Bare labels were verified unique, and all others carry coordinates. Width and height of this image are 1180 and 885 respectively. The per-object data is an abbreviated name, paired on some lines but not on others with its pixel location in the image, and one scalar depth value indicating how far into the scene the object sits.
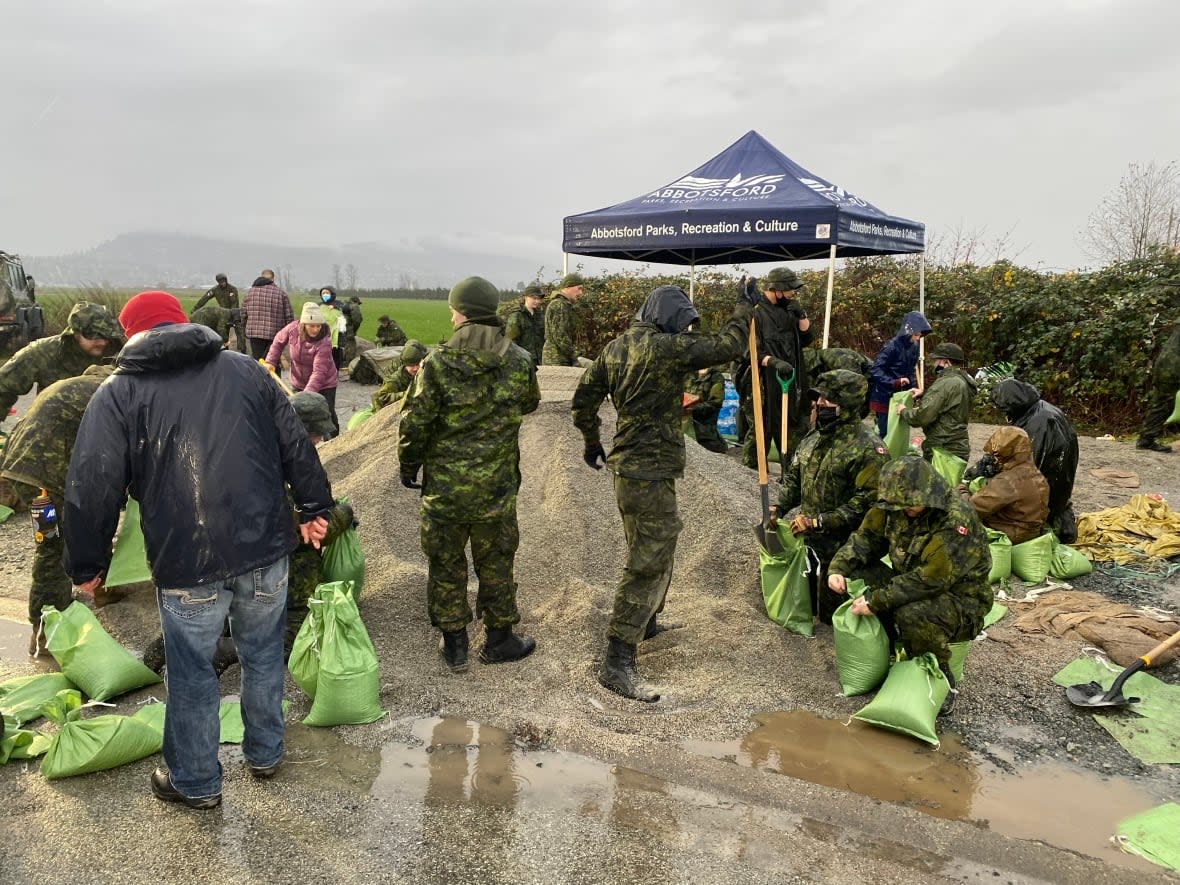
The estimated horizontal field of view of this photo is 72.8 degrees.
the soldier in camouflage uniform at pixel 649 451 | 3.91
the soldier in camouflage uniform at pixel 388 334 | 16.42
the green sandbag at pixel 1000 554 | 5.29
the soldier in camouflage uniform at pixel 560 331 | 9.12
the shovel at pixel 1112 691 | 3.80
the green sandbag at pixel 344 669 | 3.37
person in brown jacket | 5.35
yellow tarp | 5.79
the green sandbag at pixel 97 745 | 2.99
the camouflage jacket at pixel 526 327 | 9.17
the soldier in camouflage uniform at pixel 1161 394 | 8.38
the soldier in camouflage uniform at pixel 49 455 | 3.94
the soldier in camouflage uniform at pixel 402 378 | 7.84
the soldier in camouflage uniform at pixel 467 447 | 3.77
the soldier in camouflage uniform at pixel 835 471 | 4.30
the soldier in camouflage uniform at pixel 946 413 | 6.53
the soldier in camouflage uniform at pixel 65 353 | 4.74
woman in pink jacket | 7.69
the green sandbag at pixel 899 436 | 6.79
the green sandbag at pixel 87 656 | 3.59
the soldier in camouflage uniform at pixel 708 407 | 5.43
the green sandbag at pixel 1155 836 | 2.79
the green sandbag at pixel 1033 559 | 5.39
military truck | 14.59
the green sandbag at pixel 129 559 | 4.39
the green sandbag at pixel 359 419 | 8.02
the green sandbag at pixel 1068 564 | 5.52
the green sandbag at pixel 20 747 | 3.13
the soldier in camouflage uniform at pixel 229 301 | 13.98
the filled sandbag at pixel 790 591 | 4.53
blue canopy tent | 6.99
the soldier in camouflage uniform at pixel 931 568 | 3.64
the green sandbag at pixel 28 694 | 3.43
